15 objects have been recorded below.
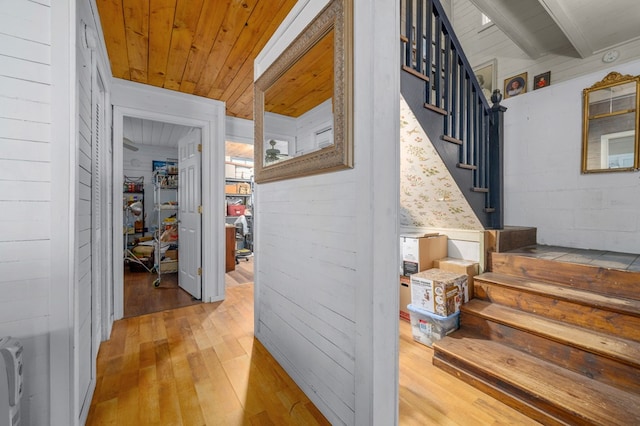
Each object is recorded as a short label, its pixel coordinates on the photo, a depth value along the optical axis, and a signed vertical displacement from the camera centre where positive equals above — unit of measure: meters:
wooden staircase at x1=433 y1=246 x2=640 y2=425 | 1.32 -0.79
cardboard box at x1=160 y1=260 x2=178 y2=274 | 4.15 -0.87
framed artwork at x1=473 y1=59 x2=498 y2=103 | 3.80 +1.96
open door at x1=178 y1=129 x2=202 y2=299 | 3.03 -0.07
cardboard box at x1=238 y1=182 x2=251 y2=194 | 5.98 +0.50
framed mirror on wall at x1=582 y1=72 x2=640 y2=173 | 2.48 +0.83
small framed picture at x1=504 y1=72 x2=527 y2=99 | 3.49 +1.66
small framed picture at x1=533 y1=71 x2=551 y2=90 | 3.34 +1.64
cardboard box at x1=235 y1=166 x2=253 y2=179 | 6.13 +0.87
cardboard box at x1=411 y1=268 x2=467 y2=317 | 1.97 -0.62
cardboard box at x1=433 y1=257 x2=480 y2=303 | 2.15 -0.49
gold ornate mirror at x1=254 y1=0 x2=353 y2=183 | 1.18 +0.62
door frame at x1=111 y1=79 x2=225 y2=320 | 2.73 +0.68
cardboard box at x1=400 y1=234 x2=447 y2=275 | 2.43 -0.38
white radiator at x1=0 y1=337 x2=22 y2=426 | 0.78 -0.53
